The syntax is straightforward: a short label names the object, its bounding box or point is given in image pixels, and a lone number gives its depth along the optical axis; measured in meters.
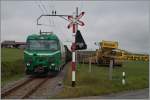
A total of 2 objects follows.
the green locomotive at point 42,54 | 11.06
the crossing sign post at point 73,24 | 8.05
